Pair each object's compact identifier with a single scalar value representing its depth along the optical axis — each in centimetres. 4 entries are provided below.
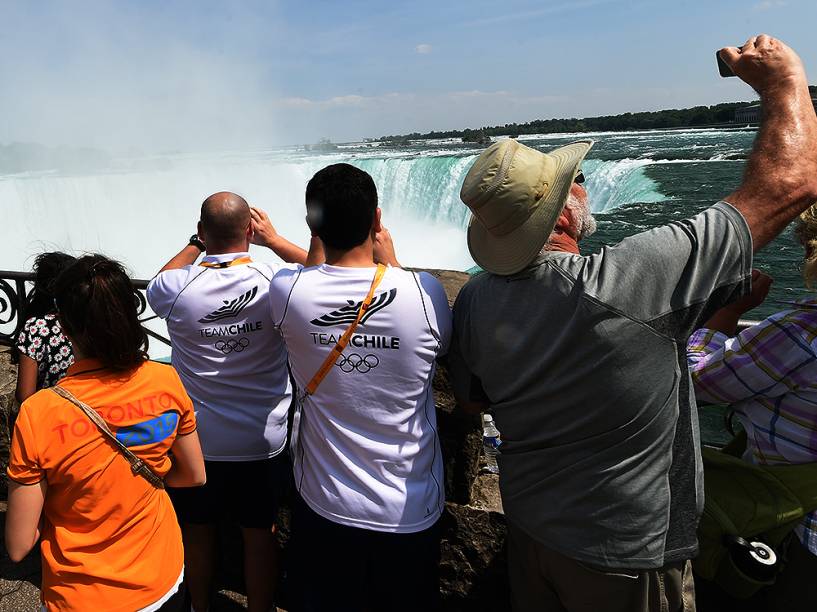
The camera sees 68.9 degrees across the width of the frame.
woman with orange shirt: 147
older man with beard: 129
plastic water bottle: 254
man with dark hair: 164
